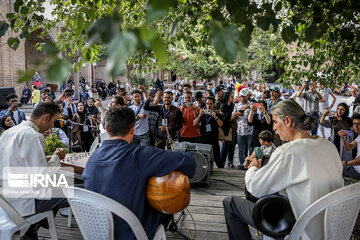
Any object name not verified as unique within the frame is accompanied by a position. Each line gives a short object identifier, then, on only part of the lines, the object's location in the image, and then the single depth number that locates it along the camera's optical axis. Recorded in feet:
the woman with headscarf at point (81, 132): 22.00
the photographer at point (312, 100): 25.17
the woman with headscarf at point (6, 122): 17.46
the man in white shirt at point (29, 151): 7.91
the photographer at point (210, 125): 19.01
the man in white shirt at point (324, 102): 26.84
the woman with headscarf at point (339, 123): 18.71
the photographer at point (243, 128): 19.70
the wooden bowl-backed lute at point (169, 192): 6.12
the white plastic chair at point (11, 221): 7.28
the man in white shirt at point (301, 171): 6.43
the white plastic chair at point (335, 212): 6.21
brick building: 56.03
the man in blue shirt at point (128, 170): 6.26
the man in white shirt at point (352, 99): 26.86
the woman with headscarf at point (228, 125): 20.23
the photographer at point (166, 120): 17.98
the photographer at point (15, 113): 18.40
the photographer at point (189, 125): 18.75
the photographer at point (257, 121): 19.23
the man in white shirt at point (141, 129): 18.51
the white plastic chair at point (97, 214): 6.14
